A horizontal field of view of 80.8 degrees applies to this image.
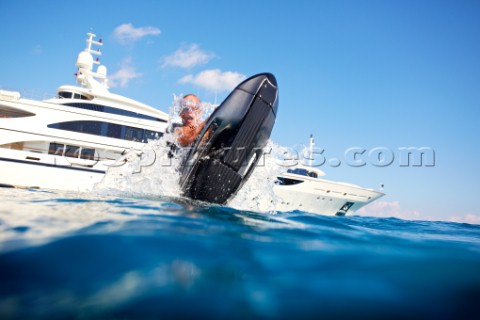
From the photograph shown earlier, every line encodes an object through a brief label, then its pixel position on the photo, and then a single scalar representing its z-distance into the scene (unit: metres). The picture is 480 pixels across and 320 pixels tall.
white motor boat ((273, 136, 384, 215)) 17.16
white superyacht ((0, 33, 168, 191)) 13.36
